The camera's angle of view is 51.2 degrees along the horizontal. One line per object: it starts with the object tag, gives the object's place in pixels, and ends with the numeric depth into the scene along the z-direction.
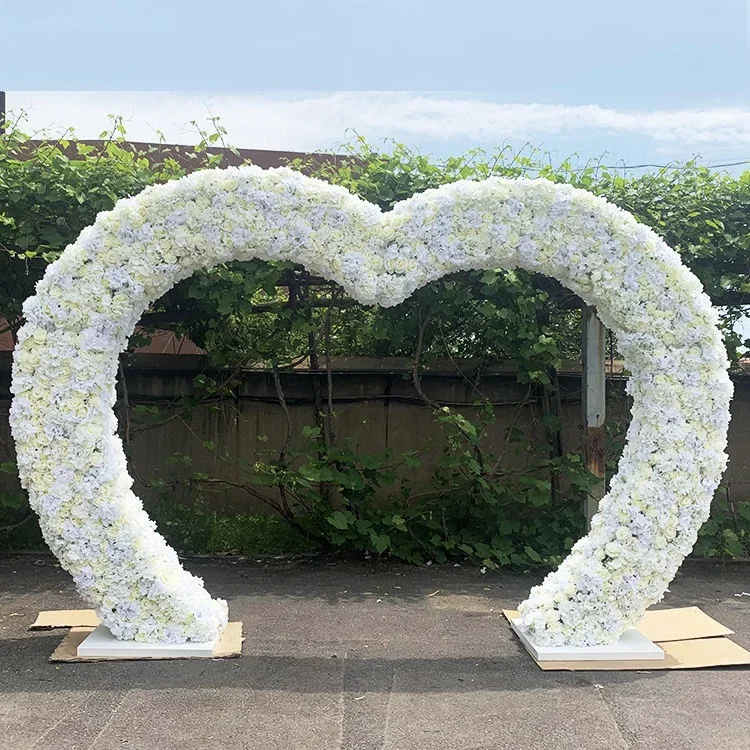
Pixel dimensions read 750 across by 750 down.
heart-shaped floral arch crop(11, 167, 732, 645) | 3.76
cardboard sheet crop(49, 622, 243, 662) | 3.77
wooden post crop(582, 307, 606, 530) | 5.44
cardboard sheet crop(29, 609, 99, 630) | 4.26
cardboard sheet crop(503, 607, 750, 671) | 3.76
